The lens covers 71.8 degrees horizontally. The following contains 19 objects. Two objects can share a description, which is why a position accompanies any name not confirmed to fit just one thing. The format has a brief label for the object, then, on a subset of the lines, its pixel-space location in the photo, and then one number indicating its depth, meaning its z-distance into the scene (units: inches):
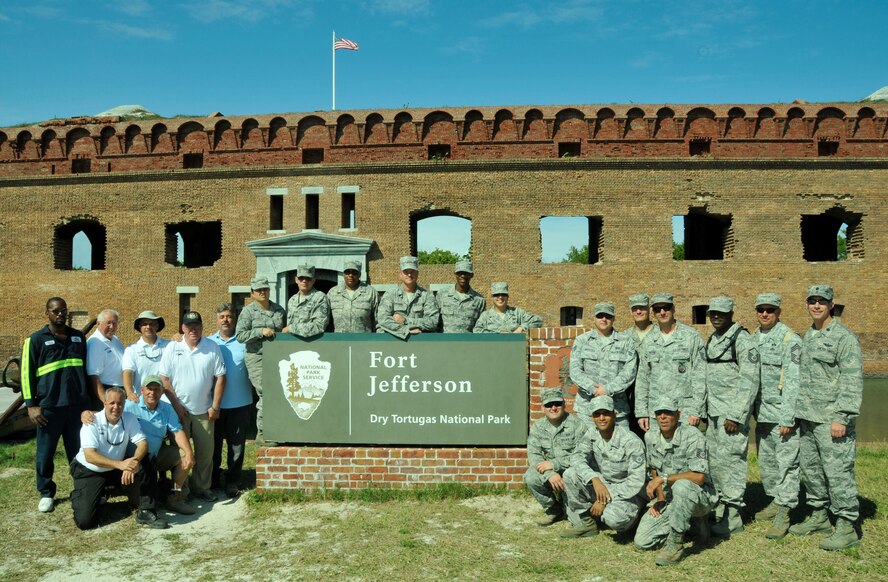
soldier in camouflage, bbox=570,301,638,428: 219.1
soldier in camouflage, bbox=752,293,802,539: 197.3
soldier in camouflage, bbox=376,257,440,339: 252.2
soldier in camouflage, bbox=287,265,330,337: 254.8
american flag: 824.9
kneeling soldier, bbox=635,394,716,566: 177.9
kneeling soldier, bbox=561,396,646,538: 187.3
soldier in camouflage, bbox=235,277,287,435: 256.4
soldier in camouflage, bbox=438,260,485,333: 269.0
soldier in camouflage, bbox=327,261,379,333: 269.3
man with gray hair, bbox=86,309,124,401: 243.3
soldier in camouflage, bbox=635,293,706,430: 211.3
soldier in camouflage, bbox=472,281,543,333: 259.3
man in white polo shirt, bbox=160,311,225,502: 237.0
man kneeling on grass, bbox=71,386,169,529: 210.2
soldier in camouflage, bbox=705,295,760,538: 200.7
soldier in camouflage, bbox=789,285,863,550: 187.6
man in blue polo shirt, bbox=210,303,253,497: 248.6
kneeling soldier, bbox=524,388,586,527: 205.0
